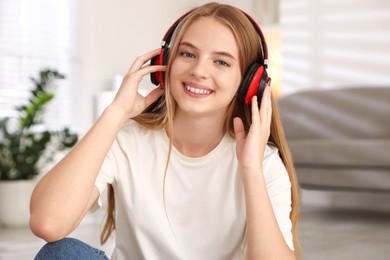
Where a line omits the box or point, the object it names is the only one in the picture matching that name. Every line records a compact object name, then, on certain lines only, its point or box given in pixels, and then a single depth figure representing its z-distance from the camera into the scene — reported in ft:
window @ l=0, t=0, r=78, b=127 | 14.84
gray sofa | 11.60
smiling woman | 4.28
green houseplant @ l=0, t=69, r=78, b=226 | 10.71
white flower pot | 10.69
